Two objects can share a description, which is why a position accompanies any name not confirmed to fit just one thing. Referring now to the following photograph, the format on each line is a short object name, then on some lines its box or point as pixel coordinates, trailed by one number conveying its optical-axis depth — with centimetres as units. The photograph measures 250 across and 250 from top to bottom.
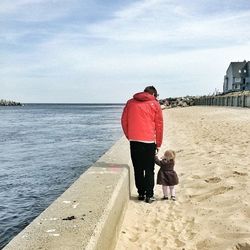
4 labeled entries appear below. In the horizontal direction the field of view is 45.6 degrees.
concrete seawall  259
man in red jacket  459
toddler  484
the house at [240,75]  6910
